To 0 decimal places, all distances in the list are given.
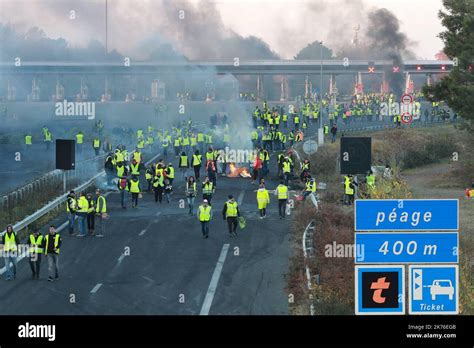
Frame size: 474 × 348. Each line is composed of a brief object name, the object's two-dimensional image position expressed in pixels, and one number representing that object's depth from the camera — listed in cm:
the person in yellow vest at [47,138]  6575
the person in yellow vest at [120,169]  4400
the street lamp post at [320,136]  6291
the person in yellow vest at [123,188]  3974
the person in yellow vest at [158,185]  4162
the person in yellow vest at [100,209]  3441
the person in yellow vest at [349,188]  4006
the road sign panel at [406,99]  4175
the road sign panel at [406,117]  4174
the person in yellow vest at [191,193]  3716
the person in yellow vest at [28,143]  6548
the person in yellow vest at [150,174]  4434
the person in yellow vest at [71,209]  3382
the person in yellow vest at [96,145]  5791
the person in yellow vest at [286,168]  4575
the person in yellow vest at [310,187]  3941
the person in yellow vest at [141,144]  5850
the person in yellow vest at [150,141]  6150
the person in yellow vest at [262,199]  3703
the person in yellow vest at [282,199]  3710
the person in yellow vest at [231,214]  3375
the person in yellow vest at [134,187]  4028
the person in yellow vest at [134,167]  4319
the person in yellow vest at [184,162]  4897
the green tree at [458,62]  4762
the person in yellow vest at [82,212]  3362
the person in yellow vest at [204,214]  3309
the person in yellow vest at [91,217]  3406
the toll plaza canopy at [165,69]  9162
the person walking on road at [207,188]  3847
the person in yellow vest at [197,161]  4803
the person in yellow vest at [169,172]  4373
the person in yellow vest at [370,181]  4041
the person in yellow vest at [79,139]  6359
